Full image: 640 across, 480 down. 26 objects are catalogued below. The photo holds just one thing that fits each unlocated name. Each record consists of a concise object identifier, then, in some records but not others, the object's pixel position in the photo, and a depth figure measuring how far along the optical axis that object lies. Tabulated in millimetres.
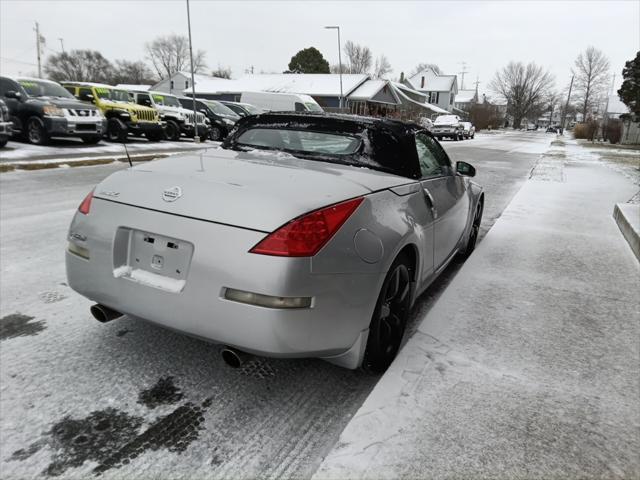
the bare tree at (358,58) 101188
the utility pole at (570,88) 93125
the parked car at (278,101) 31361
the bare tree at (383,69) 105625
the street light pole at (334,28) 35947
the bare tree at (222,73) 101988
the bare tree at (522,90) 107312
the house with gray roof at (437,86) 89750
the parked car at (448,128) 35250
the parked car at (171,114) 18844
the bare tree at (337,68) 98412
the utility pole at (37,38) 57394
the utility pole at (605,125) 49156
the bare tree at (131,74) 89625
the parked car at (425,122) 38712
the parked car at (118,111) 15945
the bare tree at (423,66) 125175
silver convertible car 2055
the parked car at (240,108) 23900
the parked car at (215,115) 21312
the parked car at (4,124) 12133
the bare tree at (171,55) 96938
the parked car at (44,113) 13367
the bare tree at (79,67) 83812
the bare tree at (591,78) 83812
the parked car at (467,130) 37969
